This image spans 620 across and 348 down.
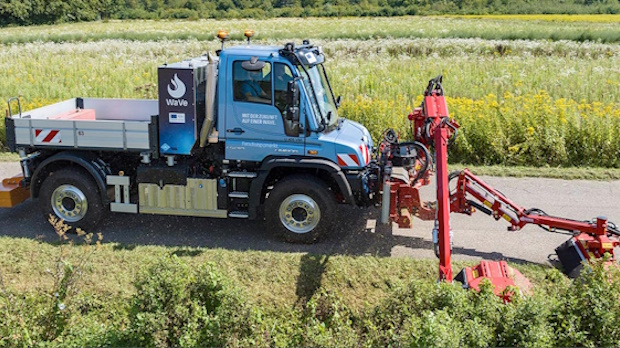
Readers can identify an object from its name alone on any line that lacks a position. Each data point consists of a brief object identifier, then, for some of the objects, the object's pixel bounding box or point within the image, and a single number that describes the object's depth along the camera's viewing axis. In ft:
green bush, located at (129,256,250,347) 21.91
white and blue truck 30.99
